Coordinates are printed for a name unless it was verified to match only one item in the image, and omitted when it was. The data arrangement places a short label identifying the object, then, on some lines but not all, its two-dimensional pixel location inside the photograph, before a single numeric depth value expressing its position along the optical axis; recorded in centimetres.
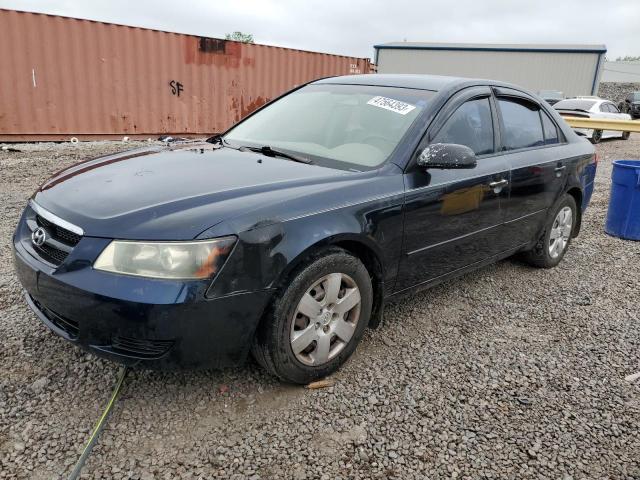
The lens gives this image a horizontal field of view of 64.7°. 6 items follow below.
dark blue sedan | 205
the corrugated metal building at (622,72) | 4172
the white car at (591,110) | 1461
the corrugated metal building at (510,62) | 3045
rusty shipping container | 924
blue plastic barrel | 534
